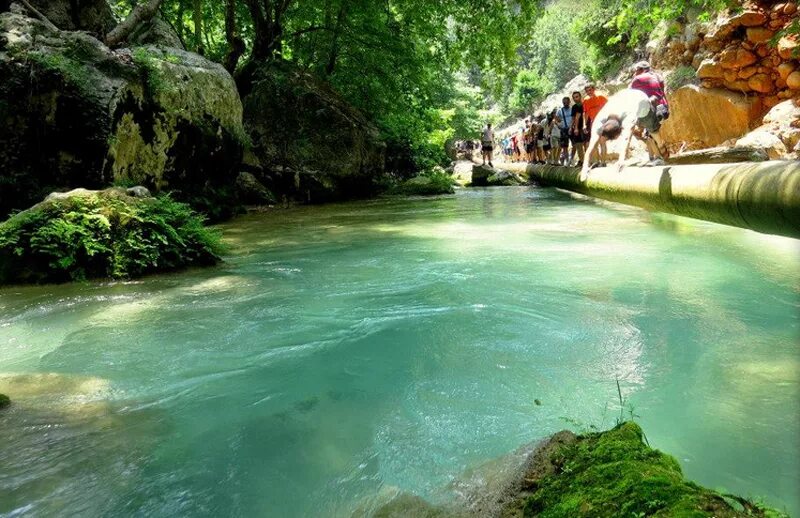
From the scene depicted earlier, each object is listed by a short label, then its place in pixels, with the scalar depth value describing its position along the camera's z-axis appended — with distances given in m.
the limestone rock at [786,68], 15.91
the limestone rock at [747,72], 17.30
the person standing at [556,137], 15.48
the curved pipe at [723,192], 4.68
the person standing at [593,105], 12.01
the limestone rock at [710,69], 18.17
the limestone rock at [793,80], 15.86
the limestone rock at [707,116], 17.95
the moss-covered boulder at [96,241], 5.84
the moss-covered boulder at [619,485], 1.37
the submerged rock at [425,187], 17.11
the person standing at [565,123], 13.70
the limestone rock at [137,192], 7.22
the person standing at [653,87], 9.29
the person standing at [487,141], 24.31
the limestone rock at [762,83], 17.08
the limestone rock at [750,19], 16.48
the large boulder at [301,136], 14.59
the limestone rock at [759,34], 16.46
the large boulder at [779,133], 14.89
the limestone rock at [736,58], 17.27
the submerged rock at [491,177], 19.50
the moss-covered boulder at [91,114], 7.81
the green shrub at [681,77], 20.36
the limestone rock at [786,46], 15.35
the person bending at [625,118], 9.10
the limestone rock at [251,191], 13.60
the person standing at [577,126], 12.85
